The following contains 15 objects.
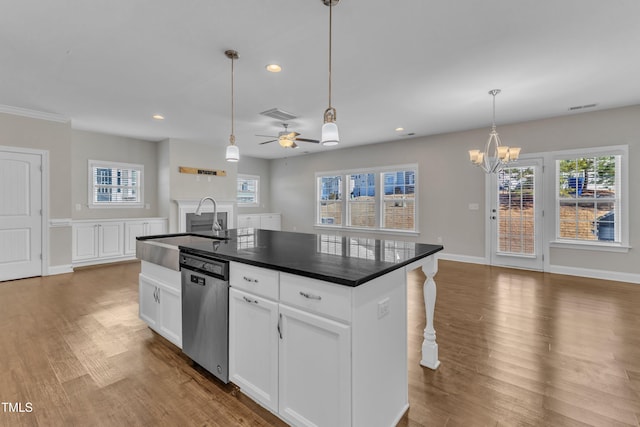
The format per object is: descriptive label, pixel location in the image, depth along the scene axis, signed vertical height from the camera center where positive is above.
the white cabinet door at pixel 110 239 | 5.96 -0.58
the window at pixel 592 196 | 4.65 +0.25
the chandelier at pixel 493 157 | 4.29 +0.84
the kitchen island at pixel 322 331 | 1.35 -0.61
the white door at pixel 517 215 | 5.33 -0.07
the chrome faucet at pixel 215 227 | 3.04 -0.17
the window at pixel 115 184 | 6.26 +0.57
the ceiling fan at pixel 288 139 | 4.84 +1.16
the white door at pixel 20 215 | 4.67 -0.08
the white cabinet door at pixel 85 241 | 5.66 -0.58
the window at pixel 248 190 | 9.20 +0.65
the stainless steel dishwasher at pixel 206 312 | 1.92 -0.69
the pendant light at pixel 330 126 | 2.22 +0.64
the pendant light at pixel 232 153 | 3.21 +0.63
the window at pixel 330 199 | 8.32 +0.34
